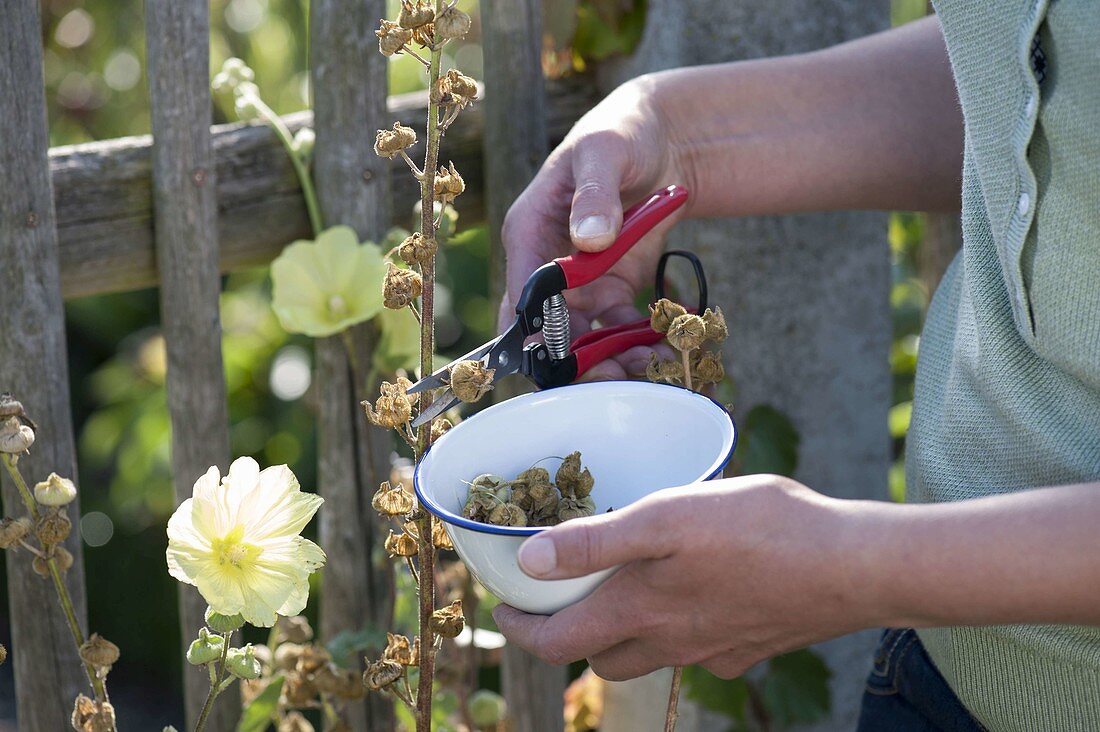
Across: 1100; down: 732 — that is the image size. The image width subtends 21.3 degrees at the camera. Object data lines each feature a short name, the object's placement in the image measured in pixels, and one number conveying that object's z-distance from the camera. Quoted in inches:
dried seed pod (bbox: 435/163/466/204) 53.0
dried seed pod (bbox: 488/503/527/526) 51.9
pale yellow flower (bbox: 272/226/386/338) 63.5
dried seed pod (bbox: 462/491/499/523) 52.7
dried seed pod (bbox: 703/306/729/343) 53.0
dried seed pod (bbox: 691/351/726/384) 54.7
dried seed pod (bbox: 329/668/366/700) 59.3
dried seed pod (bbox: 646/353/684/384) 54.5
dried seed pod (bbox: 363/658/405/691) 53.3
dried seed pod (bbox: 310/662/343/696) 59.2
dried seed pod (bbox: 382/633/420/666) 54.1
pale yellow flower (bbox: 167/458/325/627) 51.6
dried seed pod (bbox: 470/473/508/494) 53.5
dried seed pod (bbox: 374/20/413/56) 52.5
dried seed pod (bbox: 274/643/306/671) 60.5
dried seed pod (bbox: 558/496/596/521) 53.3
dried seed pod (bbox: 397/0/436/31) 52.1
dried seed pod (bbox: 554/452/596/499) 53.8
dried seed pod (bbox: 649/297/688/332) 53.8
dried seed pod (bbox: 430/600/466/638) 53.7
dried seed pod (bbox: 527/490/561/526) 53.2
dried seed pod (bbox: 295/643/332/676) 59.9
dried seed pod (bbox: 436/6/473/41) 52.1
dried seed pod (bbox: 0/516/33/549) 52.4
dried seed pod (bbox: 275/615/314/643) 61.2
